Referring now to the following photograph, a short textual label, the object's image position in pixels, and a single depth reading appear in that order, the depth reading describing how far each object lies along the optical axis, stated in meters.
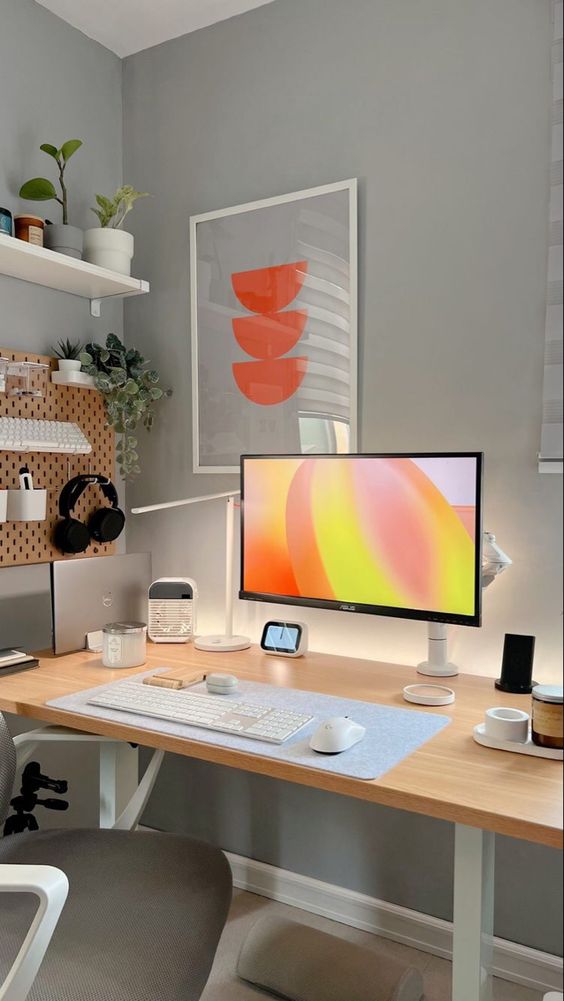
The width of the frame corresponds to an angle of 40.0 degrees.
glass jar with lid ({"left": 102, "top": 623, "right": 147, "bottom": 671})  1.81
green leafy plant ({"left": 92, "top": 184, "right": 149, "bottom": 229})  2.13
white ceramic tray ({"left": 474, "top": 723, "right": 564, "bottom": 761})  0.93
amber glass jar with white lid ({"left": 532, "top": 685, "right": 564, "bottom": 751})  0.81
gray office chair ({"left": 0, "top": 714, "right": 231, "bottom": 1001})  1.03
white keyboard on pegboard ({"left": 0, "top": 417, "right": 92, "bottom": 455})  1.95
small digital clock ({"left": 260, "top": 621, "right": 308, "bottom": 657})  1.91
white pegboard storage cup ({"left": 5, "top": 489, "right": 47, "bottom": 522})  1.97
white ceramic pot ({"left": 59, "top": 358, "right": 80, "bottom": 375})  2.12
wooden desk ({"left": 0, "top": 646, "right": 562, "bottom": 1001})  1.01
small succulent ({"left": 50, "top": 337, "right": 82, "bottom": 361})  2.18
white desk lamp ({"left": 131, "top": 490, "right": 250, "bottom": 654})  2.01
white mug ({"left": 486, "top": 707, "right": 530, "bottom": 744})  1.21
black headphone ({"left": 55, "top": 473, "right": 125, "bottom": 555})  2.16
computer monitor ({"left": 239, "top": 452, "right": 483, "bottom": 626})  1.62
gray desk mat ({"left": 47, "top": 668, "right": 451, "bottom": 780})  1.23
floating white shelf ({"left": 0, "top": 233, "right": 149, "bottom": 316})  1.88
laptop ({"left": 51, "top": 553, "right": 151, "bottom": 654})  1.92
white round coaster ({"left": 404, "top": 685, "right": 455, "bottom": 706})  1.50
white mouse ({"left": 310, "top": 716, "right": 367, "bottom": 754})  1.26
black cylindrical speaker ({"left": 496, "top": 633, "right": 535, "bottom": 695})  1.51
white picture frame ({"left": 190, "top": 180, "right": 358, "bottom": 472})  1.99
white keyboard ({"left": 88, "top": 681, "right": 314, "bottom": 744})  1.36
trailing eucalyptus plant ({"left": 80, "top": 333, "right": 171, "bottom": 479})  2.18
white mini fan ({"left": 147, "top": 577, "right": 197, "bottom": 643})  2.07
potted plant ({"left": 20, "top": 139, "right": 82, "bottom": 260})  2.00
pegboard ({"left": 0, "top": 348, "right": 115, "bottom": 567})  2.04
